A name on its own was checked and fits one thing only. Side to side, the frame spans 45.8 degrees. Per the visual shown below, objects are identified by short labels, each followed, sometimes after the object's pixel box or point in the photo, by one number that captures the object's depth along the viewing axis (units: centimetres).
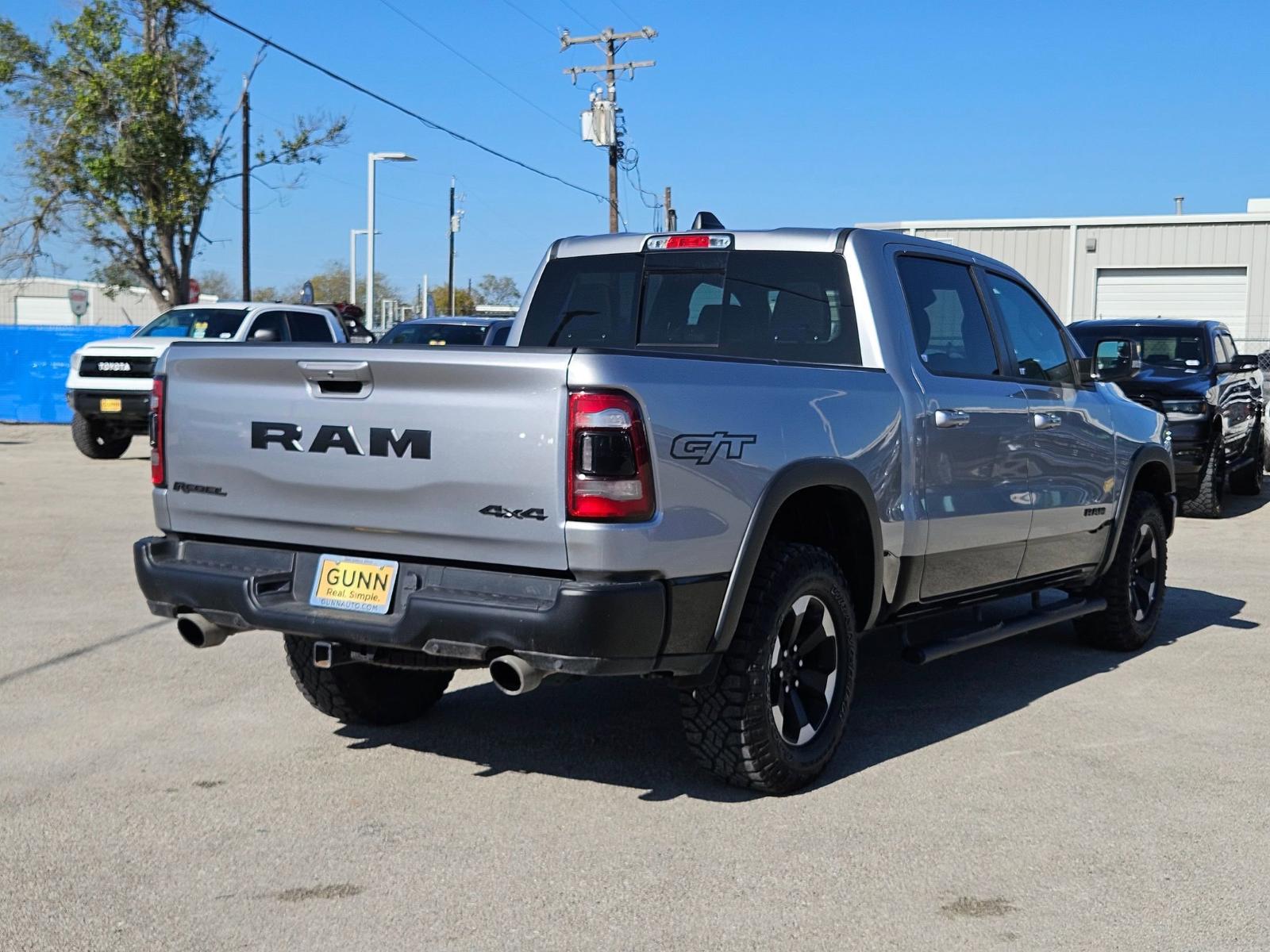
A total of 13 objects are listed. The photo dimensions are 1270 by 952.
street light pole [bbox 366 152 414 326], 3609
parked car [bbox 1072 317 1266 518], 1383
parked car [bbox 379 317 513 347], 2009
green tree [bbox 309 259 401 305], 10894
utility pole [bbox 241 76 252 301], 2934
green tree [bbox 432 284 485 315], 9723
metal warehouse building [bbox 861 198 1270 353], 3303
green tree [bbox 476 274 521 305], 11731
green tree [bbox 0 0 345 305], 2552
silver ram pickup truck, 430
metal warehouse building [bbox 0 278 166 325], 8269
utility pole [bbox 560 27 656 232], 3706
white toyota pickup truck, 1805
